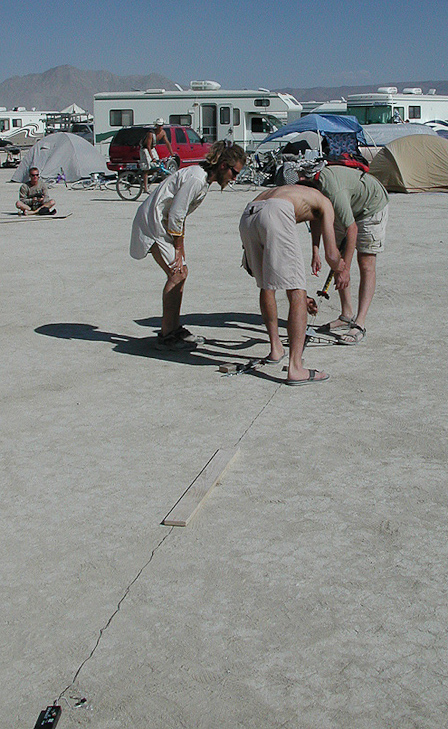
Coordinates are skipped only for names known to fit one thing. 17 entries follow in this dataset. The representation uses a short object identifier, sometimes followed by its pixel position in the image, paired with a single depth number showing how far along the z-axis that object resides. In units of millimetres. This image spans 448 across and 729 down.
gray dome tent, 25500
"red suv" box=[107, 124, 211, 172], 23281
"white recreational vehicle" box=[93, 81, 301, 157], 29562
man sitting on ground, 16000
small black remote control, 2289
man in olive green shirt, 5848
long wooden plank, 3459
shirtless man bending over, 5309
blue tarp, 22875
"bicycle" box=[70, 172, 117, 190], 22738
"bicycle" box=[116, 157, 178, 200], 19156
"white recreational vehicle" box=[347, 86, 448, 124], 31656
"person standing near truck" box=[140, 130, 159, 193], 18656
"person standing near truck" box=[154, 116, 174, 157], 21516
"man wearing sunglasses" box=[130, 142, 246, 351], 5559
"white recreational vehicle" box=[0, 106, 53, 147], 45562
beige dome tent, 20344
